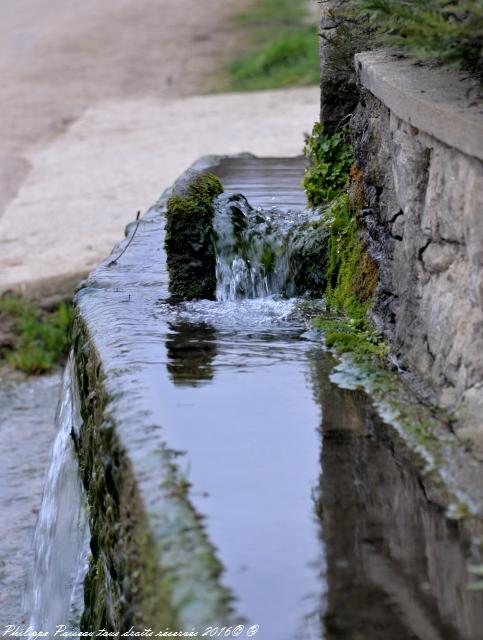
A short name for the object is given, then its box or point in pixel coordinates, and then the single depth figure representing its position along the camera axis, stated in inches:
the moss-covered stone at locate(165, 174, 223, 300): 321.9
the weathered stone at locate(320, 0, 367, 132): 344.9
